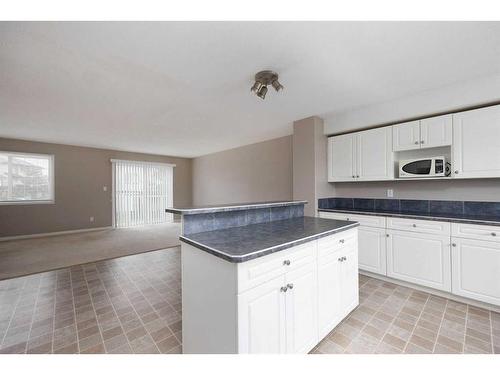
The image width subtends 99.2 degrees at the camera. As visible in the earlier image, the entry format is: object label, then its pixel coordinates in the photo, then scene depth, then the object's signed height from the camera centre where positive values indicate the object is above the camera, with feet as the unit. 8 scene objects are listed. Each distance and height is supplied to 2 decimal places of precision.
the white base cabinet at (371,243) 8.70 -2.39
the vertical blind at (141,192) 21.36 -0.39
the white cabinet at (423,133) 7.97 +2.09
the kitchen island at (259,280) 3.67 -1.91
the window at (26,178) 16.05 +0.92
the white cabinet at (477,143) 7.07 +1.47
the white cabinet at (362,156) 9.41 +1.45
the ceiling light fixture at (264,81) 6.59 +3.39
